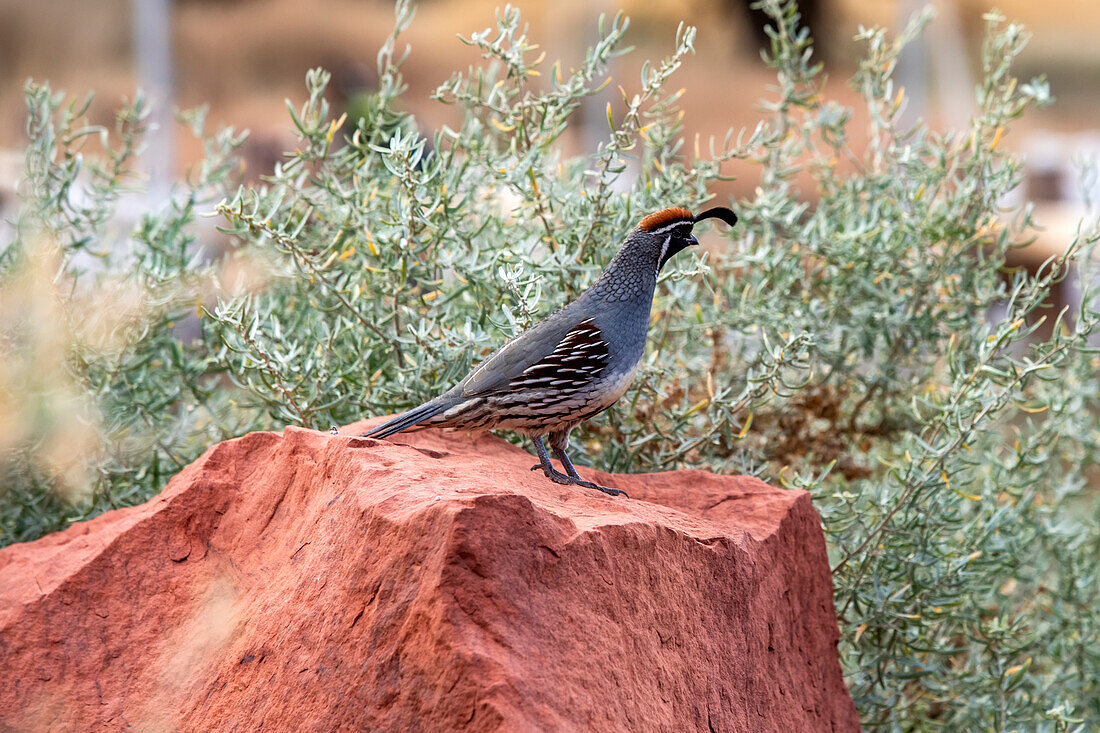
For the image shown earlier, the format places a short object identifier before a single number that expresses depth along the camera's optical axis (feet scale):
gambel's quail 22.39
